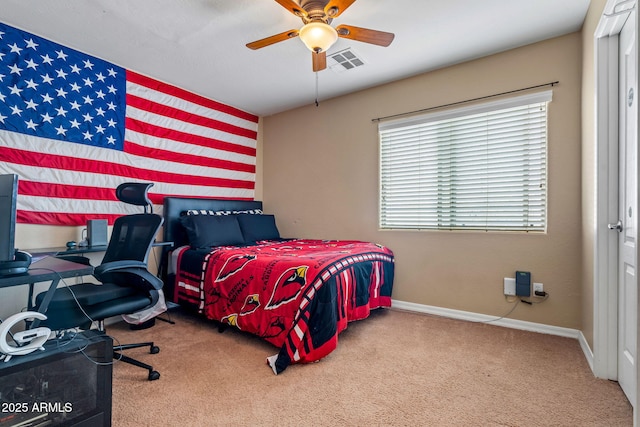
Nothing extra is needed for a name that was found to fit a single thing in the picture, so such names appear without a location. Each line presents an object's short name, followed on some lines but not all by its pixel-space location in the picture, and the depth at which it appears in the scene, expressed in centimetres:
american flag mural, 244
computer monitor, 126
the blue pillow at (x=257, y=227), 375
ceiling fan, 190
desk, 122
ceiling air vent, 281
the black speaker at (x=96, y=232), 265
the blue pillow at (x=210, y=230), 314
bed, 209
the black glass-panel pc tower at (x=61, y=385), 124
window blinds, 269
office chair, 170
